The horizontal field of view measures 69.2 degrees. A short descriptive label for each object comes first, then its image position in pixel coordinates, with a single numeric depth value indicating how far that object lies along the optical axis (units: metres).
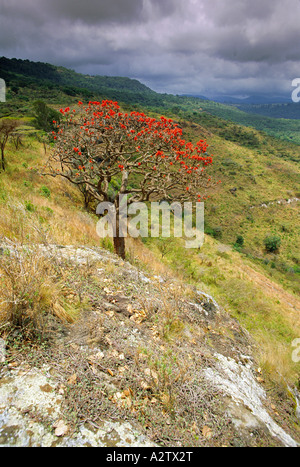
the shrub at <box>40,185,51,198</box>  10.44
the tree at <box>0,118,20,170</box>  10.77
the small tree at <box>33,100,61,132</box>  27.06
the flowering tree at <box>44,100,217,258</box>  6.87
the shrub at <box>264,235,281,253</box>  39.38
